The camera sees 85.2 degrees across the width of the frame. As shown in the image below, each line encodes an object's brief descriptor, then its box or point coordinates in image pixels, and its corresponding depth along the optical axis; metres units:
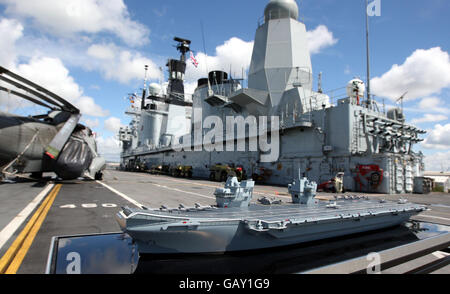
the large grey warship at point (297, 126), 17.42
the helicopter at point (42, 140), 13.89
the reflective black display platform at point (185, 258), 3.39
